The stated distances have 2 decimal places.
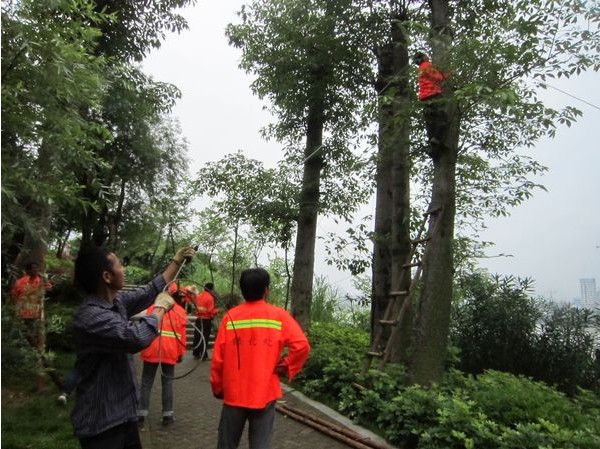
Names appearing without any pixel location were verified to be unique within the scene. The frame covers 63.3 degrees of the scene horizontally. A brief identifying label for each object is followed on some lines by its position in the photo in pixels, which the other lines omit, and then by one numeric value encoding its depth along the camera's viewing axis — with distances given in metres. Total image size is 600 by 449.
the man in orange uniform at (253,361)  3.45
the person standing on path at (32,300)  4.51
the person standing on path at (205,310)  10.46
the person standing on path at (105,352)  2.49
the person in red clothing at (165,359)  5.68
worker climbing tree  6.19
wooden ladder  6.76
